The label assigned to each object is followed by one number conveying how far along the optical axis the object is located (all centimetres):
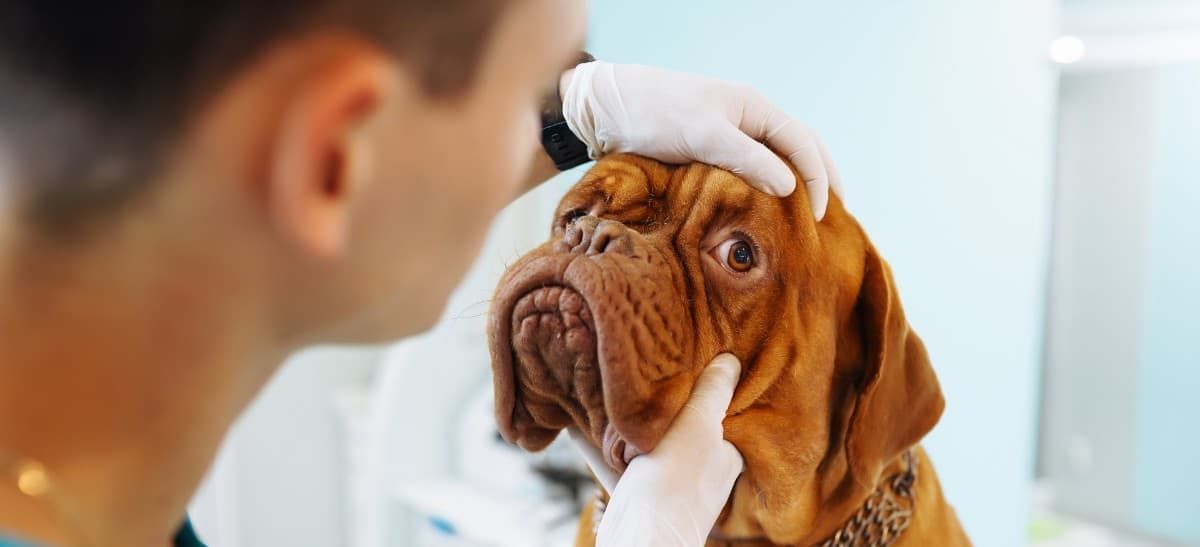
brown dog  88
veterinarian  45
